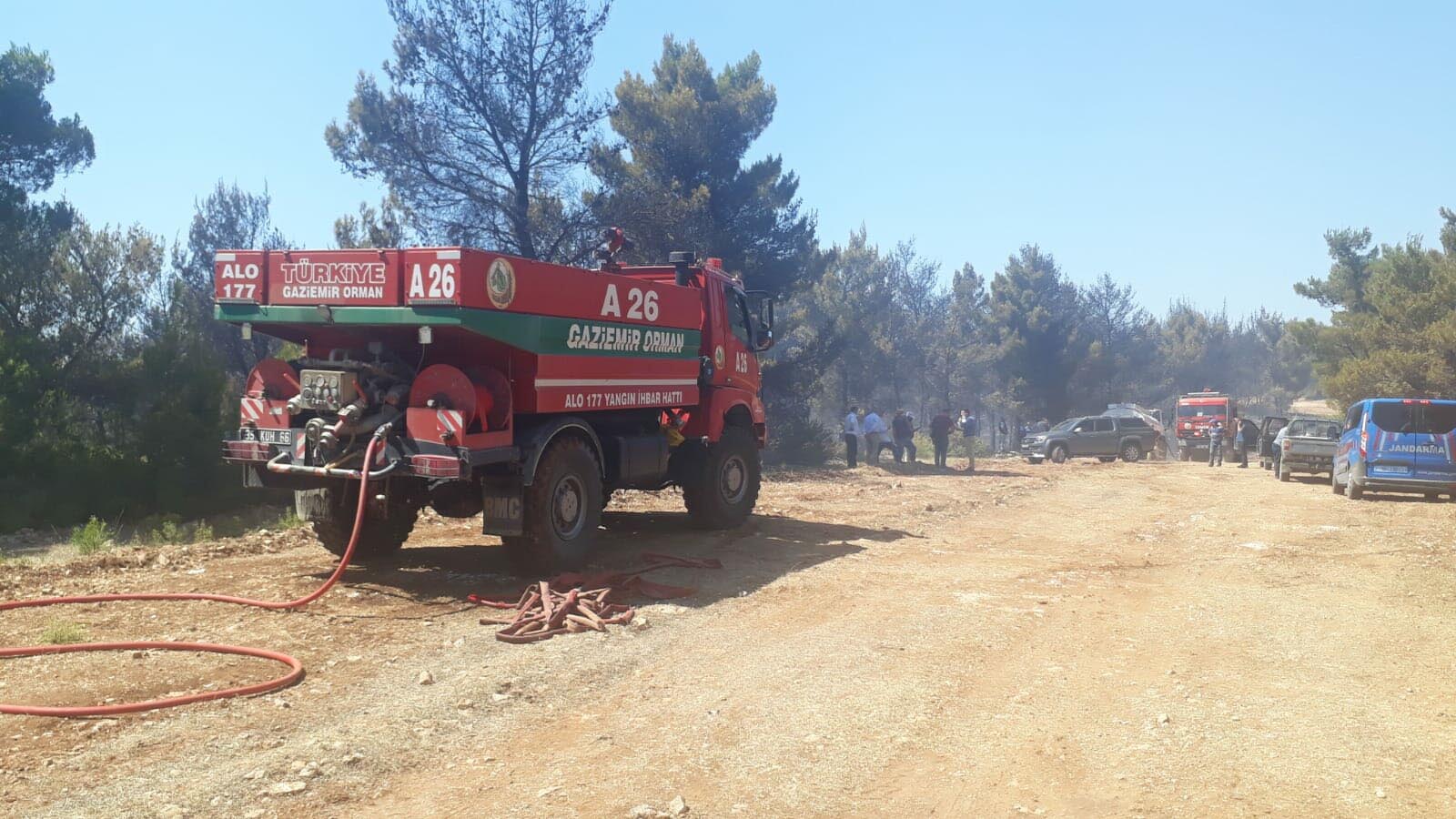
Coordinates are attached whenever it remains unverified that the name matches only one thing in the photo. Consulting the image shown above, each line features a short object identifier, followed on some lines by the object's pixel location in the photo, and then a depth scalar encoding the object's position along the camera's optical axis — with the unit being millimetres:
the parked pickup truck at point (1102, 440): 32875
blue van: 17328
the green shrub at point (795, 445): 28125
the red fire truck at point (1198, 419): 37156
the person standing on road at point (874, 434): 28953
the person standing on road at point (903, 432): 28578
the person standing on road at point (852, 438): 26406
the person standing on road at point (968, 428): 34844
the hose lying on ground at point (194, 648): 5031
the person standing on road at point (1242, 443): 31750
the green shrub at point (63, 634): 6344
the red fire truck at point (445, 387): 7871
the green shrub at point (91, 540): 10547
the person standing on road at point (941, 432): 27891
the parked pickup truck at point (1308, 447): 23109
